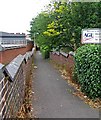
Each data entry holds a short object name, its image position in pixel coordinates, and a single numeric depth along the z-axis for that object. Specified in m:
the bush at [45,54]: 15.93
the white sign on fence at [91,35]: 4.20
